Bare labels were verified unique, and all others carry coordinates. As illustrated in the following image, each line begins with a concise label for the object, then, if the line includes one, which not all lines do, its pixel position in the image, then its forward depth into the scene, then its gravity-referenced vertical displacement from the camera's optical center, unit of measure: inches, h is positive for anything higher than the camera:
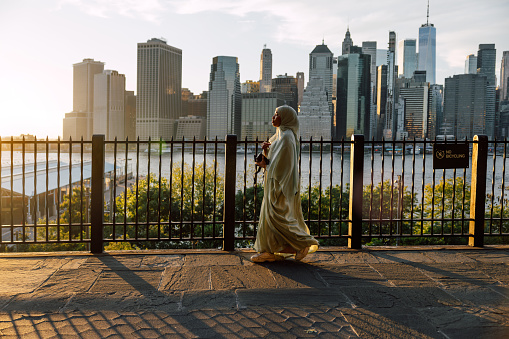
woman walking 208.5 -19.7
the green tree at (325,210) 450.0 -56.5
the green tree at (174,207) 447.1 -61.8
